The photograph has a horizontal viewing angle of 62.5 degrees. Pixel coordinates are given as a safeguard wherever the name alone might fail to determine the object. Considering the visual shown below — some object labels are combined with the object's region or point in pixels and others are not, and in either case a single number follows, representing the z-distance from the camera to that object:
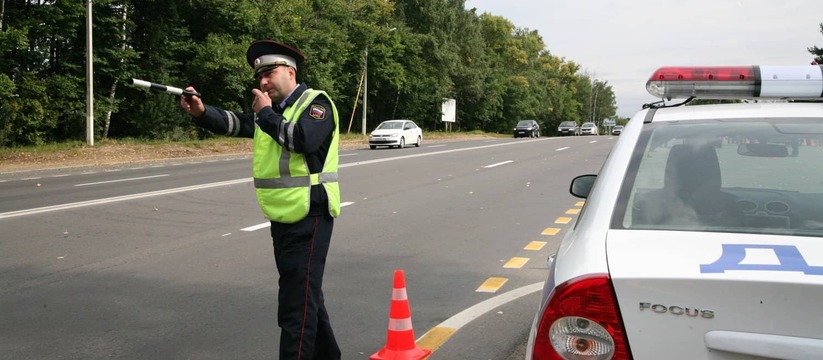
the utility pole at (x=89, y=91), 23.09
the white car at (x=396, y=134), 31.02
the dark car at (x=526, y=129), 55.12
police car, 1.79
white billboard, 59.25
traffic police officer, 3.38
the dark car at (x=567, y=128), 66.88
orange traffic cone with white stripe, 4.02
